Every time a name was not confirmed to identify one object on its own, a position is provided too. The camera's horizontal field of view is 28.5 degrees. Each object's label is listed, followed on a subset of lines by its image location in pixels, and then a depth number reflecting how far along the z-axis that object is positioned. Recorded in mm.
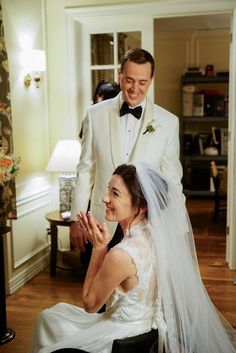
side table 3796
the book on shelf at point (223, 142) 7387
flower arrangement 2713
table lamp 3777
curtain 3223
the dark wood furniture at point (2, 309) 2814
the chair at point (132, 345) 1506
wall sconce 3793
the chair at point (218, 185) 5906
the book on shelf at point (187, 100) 7430
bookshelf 7383
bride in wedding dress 1609
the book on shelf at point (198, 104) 7410
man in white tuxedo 2193
